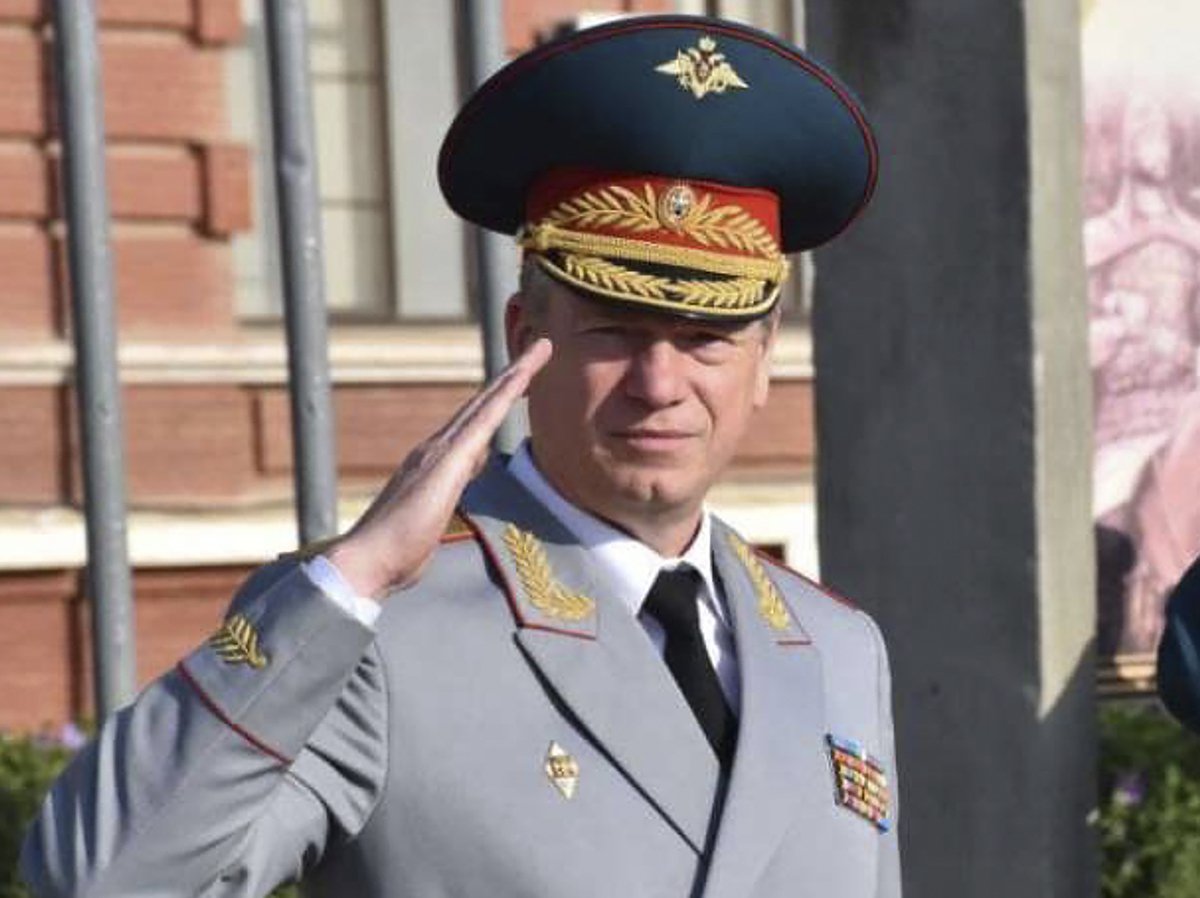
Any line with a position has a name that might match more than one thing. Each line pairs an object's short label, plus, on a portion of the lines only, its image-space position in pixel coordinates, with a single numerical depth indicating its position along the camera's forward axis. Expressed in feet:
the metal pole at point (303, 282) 37.29
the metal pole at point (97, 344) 38.50
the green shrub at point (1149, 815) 44.93
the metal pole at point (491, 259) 36.52
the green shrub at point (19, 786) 43.55
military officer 19.54
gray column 39.68
